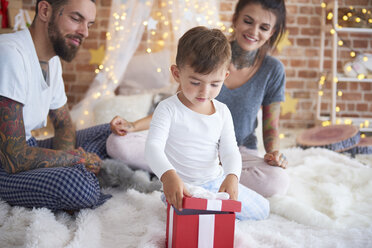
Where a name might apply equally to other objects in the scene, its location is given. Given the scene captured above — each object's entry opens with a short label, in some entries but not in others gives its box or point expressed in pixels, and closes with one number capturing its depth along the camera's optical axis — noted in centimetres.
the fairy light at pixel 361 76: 283
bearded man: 116
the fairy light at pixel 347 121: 291
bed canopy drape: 251
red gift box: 88
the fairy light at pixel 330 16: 293
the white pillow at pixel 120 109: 244
